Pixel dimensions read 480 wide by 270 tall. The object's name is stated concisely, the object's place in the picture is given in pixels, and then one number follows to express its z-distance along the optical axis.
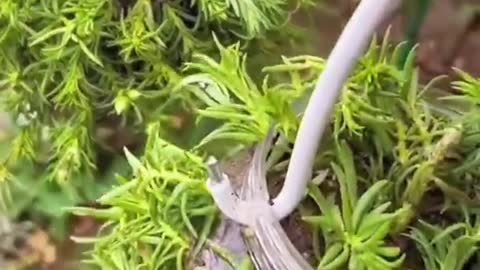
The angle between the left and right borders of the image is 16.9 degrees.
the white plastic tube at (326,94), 0.23
